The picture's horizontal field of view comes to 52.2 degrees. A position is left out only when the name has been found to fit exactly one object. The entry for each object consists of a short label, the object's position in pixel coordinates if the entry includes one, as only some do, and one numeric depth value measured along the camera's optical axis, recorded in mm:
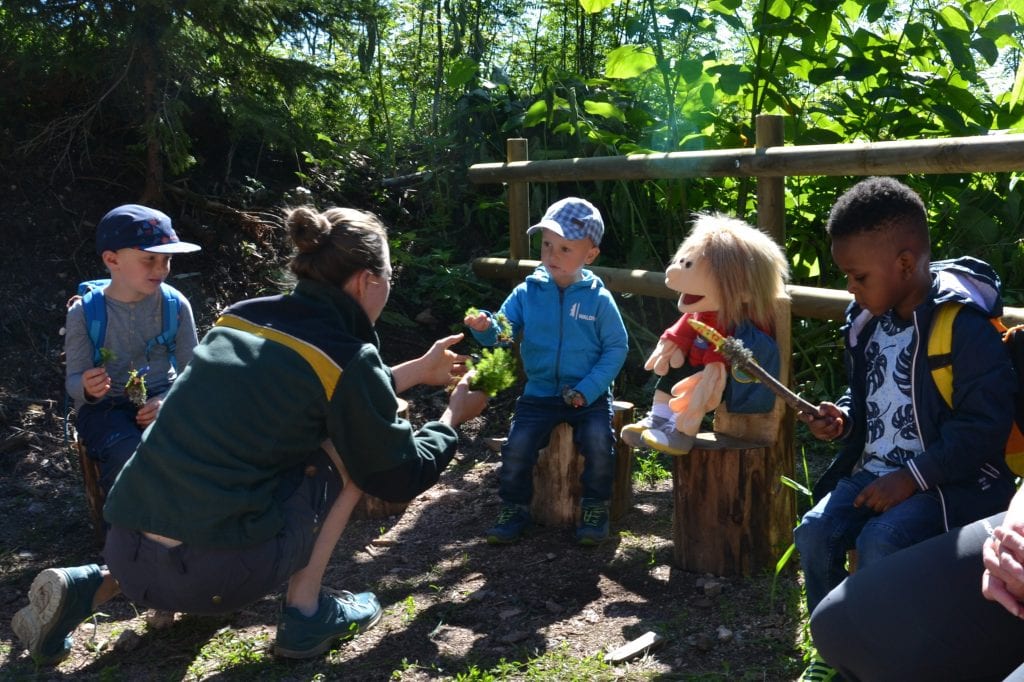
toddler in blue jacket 4688
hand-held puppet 3904
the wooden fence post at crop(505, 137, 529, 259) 6879
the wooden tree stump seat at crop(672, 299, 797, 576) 4008
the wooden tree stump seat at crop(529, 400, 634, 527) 4859
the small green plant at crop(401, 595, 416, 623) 3984
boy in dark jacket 2906
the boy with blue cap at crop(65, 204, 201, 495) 4434
